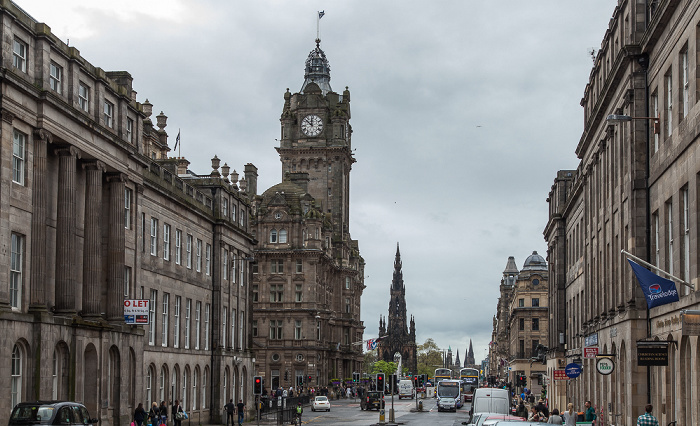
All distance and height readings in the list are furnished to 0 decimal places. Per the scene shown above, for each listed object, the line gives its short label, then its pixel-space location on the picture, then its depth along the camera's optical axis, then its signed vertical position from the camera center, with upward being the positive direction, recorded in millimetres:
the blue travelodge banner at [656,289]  24922 +515
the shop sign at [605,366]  30344 -1807
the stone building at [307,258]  115625 +6191
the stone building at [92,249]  34438 +2649
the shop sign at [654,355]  27844 -1331
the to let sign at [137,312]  42366 -209
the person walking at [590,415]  35594 -3950
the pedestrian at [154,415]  45344 -5077
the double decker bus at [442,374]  133500 -9615
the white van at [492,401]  47562 -4612
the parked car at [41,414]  26375 -2930
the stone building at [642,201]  27486 +3765
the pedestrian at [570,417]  30156 -3422
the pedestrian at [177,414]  49325 -5432
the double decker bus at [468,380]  114262 -9008
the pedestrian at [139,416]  43062 -4827
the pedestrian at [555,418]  34644 -3969
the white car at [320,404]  83625 -8321
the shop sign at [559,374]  45688 -3133
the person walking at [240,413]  56388 -6203
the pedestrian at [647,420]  25453 -2942
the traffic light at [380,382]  52656 -4040
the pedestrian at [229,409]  56531 -5935
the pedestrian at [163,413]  46984 -5247
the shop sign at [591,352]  36625 -1655
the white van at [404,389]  129250 -10825
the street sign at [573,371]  35062 -2264
